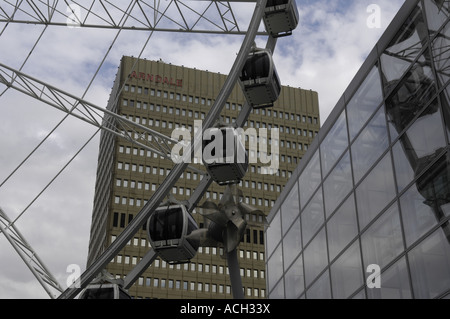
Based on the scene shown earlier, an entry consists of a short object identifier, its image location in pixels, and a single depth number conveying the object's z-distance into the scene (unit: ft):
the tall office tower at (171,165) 345.51
